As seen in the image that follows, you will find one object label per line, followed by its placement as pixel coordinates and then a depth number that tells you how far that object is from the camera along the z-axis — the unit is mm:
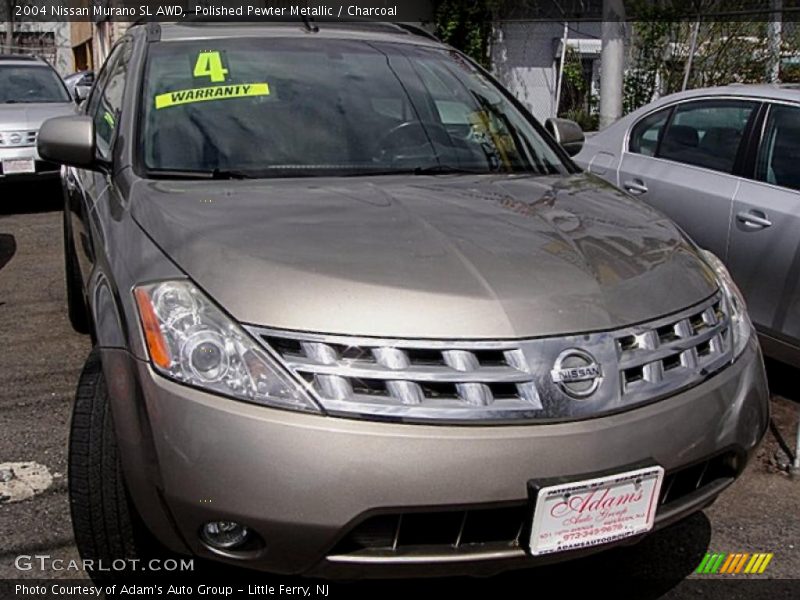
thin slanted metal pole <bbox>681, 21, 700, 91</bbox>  10570
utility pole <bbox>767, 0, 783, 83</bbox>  10242
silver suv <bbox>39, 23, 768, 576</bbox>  1864
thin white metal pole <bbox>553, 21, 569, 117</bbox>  14383
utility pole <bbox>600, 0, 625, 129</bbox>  9648
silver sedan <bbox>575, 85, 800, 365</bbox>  3957
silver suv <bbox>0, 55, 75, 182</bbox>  8594
